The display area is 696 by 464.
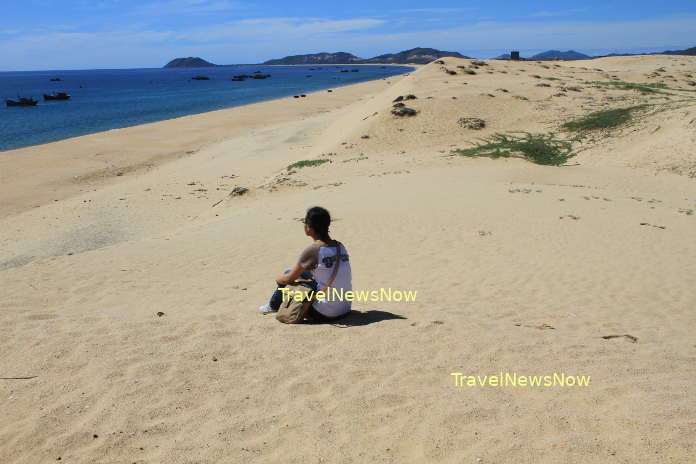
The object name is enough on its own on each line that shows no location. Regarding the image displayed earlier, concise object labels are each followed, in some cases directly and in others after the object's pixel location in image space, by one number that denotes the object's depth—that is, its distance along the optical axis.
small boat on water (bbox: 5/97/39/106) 61.44
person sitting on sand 5.42
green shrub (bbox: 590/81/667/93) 29.31
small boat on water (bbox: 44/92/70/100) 70.21
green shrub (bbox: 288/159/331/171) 19.98
